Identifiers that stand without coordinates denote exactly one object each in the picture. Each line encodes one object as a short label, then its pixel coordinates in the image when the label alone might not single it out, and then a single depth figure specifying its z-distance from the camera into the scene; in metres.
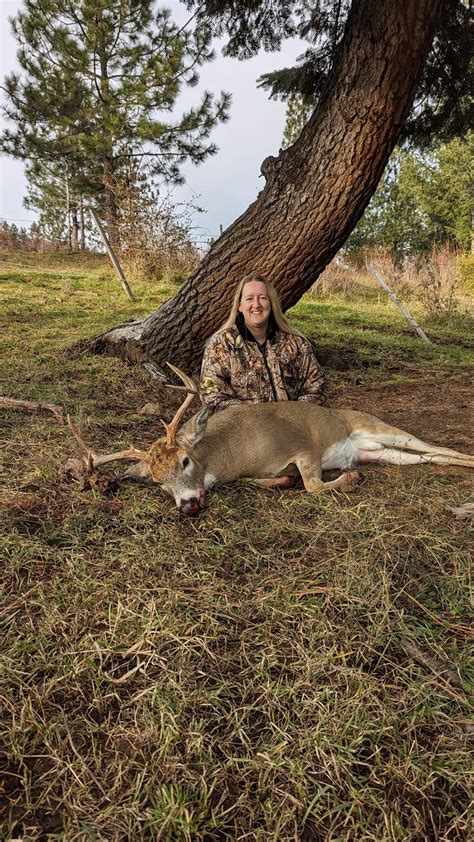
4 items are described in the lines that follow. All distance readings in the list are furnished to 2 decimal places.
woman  4.48
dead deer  3.23
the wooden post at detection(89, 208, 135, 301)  10.45
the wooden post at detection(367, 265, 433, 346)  9.16
